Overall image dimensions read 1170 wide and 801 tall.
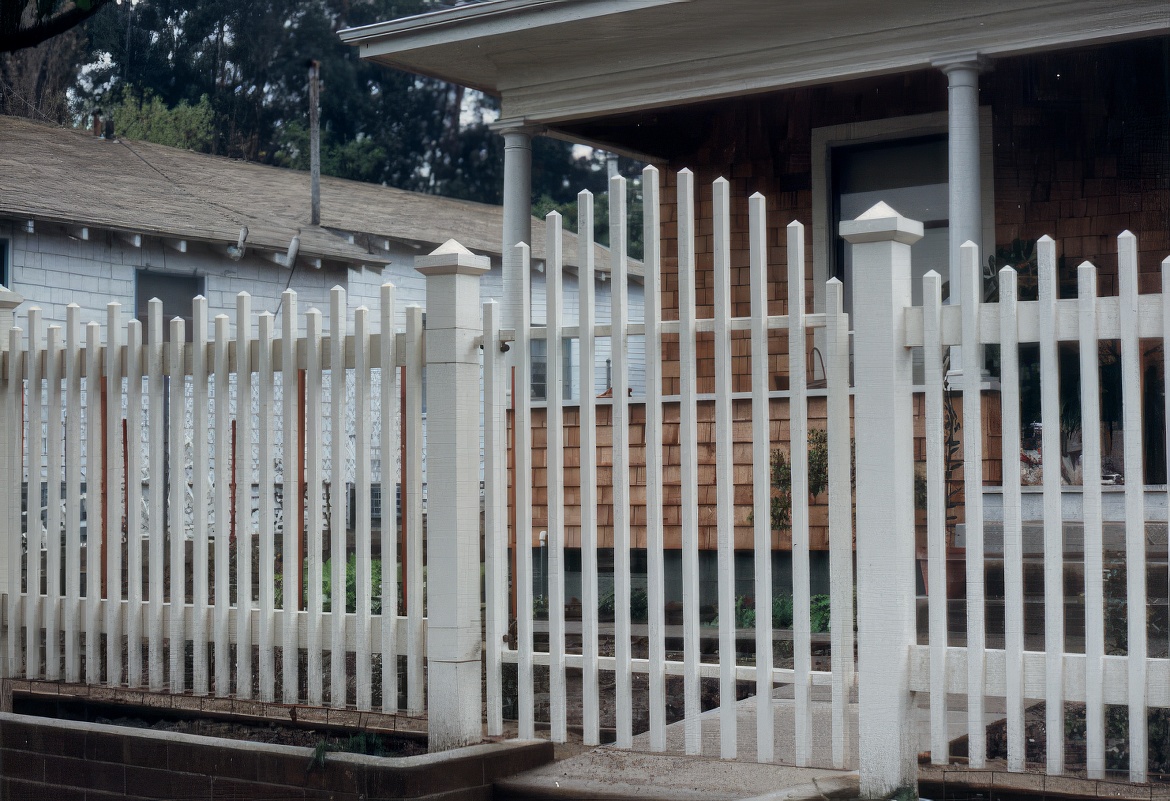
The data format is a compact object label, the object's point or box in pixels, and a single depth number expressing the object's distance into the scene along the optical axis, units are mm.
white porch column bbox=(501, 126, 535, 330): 9344
